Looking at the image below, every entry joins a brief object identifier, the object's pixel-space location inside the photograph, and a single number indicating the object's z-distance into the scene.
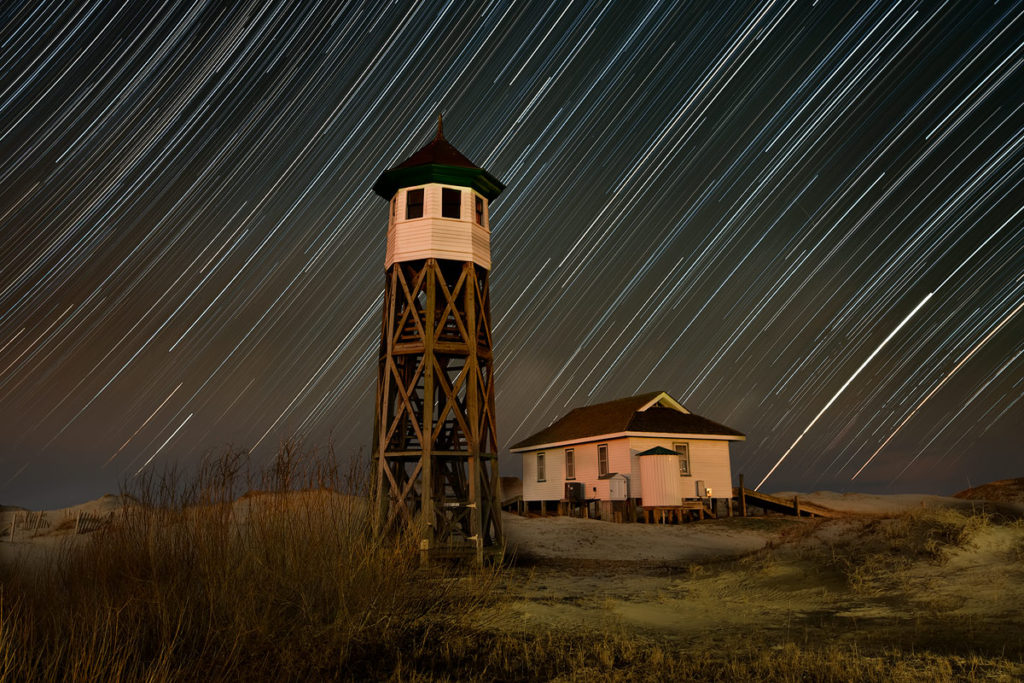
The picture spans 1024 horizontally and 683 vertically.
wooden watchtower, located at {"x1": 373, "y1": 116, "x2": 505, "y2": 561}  17.94
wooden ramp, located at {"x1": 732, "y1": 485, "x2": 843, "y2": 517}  32.31
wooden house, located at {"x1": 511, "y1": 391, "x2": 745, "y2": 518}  28.81
